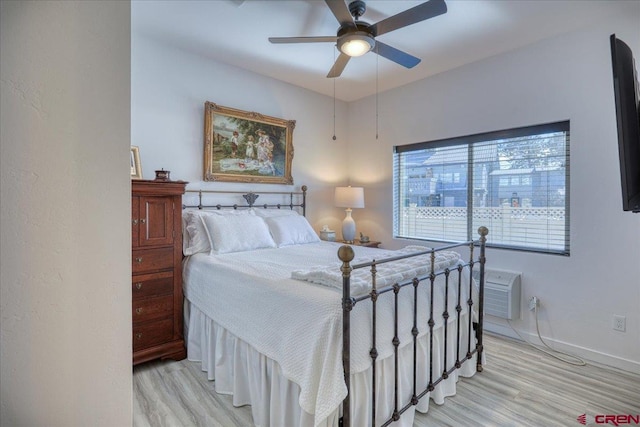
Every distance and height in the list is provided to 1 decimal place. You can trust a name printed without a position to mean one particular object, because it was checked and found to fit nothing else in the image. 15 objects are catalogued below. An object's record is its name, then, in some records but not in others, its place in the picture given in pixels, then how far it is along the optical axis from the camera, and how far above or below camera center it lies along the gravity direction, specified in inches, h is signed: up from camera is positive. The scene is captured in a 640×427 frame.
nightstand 156.2 -16.4
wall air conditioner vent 113.6 -30.8
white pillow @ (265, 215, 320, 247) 126.0 -8.2
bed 56.1 -25.7
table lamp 154.7 +4.3
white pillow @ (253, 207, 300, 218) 134.3 -0.6
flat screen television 52.5 +14.8
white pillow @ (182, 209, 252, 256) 105.9 -8.0
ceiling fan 75.3 +48.3
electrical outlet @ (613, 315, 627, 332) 95.3 -34.5
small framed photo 103.0 +15.4
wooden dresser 91.0 -17.8
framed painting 128.3 +28.6
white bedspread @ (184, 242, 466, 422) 54.9 -22.8
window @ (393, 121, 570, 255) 110.7 +9.1
